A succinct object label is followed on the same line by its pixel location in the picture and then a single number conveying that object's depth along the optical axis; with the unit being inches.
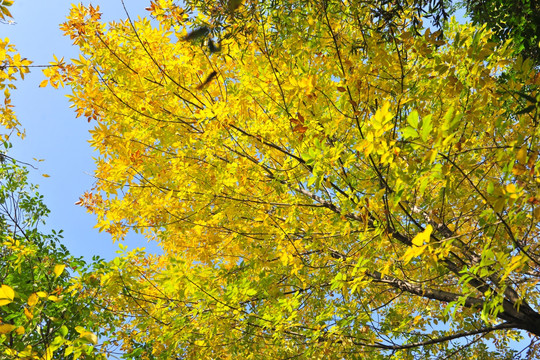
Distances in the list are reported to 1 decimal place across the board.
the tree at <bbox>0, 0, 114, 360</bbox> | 87.0
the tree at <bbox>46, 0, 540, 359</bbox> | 118.8
